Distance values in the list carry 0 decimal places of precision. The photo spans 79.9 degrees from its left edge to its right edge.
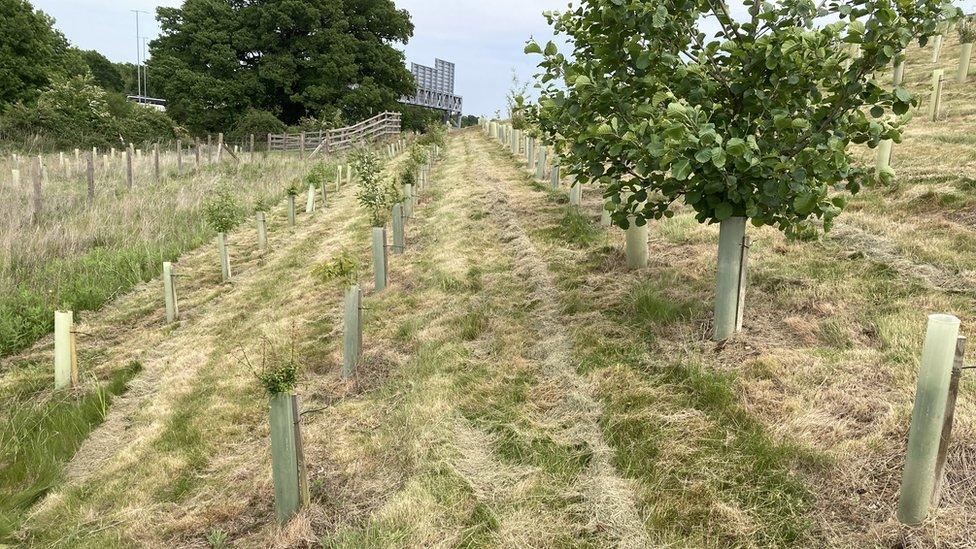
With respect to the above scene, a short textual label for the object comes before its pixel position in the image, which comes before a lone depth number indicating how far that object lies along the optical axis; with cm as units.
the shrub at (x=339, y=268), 608
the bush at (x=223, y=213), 950
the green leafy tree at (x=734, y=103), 343
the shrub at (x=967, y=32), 1603
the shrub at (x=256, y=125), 3209
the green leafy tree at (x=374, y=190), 1020
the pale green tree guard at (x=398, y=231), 877
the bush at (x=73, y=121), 2805
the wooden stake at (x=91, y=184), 1276
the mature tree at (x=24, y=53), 3294
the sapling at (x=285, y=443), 352
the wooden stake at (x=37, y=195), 1101
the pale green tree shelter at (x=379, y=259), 733
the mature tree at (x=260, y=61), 3409
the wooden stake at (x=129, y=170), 1470
